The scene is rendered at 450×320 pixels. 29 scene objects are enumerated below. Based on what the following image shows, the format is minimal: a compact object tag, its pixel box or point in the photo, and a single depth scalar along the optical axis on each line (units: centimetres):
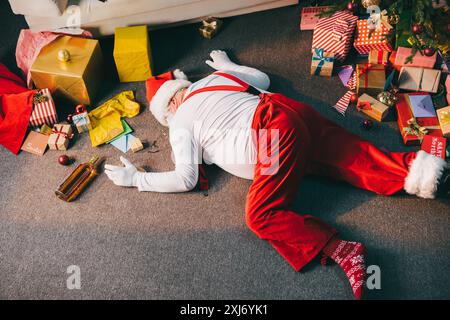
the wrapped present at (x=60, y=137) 230
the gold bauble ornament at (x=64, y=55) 234
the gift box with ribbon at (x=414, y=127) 212
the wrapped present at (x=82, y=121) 235
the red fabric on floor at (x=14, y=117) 233
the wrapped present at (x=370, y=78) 227
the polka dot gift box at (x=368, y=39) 236
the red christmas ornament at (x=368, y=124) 220
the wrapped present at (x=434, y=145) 205
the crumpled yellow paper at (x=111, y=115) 234
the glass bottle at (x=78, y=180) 213
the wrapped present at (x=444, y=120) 210
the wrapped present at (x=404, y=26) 204
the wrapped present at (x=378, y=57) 237
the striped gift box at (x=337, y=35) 242
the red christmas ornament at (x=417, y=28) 199
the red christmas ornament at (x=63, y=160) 223
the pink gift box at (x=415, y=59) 225
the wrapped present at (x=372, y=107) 222
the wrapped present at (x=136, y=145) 228
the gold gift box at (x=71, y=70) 234
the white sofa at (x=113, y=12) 244
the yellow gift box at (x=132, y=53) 241
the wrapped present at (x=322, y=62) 241
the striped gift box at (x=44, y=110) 235
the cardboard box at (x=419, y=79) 225
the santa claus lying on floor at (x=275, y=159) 182
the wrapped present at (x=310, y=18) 268
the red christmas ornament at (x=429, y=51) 220
